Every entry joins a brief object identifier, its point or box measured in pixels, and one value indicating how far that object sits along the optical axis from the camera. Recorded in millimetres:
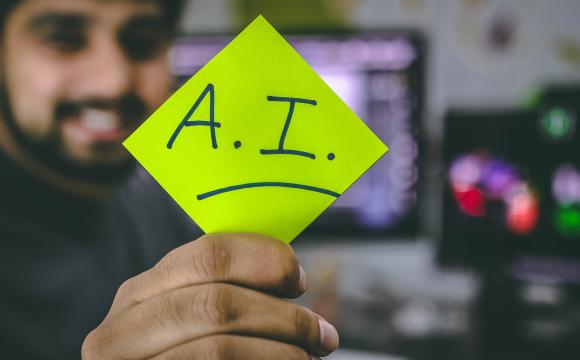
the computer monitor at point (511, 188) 1124
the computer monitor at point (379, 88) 1245
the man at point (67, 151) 1000
